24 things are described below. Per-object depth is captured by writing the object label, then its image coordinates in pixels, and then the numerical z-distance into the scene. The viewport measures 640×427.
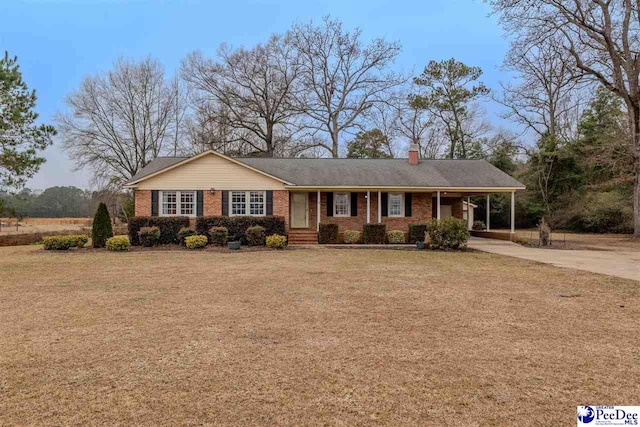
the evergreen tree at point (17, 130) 18.48
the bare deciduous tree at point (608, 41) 20.59
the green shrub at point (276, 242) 16.41
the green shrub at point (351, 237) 18.49
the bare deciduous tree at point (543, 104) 30.64
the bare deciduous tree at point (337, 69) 33.94
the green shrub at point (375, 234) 18.30
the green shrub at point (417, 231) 18.36
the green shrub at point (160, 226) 17.31
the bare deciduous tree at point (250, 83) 33.47
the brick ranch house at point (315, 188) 18.45
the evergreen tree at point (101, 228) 16.27
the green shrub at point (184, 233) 17.03
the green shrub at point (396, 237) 18.52
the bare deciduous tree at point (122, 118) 31.44
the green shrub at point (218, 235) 16.80
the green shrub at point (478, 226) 27.19
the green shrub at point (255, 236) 16.92
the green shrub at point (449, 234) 15.73
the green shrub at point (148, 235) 16.75
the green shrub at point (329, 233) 18.39
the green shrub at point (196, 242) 16.30
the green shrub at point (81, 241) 16.27
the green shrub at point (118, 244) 15.59
